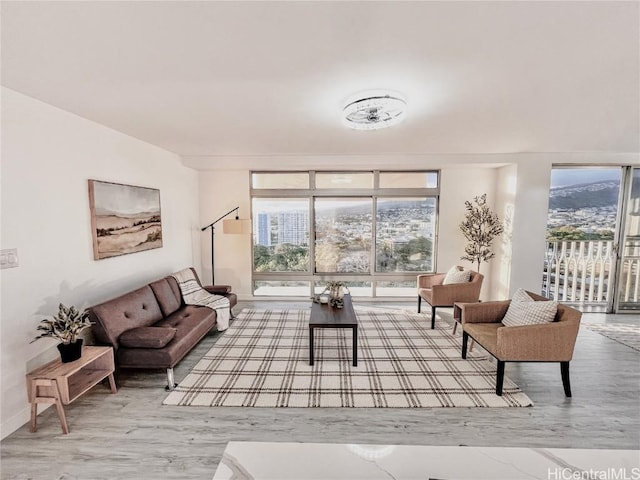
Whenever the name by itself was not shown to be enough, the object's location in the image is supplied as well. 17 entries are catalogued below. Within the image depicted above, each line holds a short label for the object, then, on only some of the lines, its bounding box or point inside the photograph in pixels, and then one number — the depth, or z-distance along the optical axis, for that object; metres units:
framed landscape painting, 2.93
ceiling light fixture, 2.40
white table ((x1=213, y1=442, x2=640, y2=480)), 0.76
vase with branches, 4.68
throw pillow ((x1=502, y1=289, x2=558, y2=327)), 2.61
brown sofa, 2.59
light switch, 2.04
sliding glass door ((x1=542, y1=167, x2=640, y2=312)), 4.54
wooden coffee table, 2.96
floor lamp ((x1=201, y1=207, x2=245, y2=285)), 4.68
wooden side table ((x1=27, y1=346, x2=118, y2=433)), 2.04
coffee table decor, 3.55
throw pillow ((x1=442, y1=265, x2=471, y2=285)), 4.13
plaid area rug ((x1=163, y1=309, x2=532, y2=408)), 2.45
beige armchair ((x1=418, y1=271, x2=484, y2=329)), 3.99
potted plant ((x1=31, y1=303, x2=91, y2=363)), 2.15
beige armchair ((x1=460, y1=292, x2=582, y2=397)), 2.45
